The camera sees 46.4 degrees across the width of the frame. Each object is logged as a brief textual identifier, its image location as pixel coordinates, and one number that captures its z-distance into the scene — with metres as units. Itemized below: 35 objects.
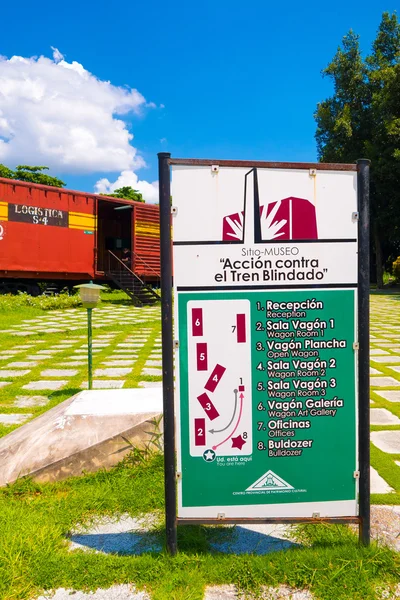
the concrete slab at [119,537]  2.31
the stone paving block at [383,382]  5.65
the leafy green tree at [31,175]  39.28
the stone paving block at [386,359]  7.17
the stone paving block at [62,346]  8.47
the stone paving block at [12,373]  6.20
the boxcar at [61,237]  14.45
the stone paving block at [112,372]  6.25
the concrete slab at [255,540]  2.32
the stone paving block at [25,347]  8.50
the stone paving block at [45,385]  5.50
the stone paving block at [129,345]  8.70
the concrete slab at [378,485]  2.91
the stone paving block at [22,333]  10.06
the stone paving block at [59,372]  6.25
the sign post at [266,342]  2.18
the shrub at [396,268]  25.94
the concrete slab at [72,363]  6.93
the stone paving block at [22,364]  6.83
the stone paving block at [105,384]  5.54
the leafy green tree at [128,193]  45.56
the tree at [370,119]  24.77
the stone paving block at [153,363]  6.90
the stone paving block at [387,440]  3.59
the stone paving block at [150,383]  5.58
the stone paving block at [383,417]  4.21
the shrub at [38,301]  13.78
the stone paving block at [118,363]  6.94
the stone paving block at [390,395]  5.00
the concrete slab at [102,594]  1.94
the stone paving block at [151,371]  6.29
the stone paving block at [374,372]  6.29
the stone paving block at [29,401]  4.79
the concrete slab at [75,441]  2.98
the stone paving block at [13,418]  4.17
